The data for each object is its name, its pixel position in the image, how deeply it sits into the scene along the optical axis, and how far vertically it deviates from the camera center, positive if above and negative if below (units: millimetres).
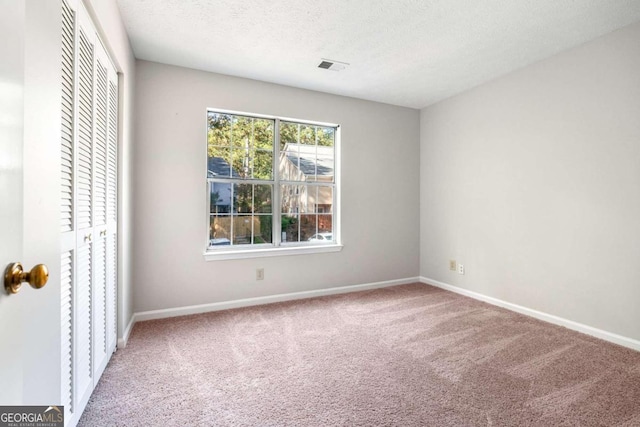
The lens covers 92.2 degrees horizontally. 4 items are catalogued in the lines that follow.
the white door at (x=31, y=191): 653 +61
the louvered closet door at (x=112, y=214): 2066 -5
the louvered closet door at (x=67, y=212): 1314 +5
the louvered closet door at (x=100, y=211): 1766 +15
